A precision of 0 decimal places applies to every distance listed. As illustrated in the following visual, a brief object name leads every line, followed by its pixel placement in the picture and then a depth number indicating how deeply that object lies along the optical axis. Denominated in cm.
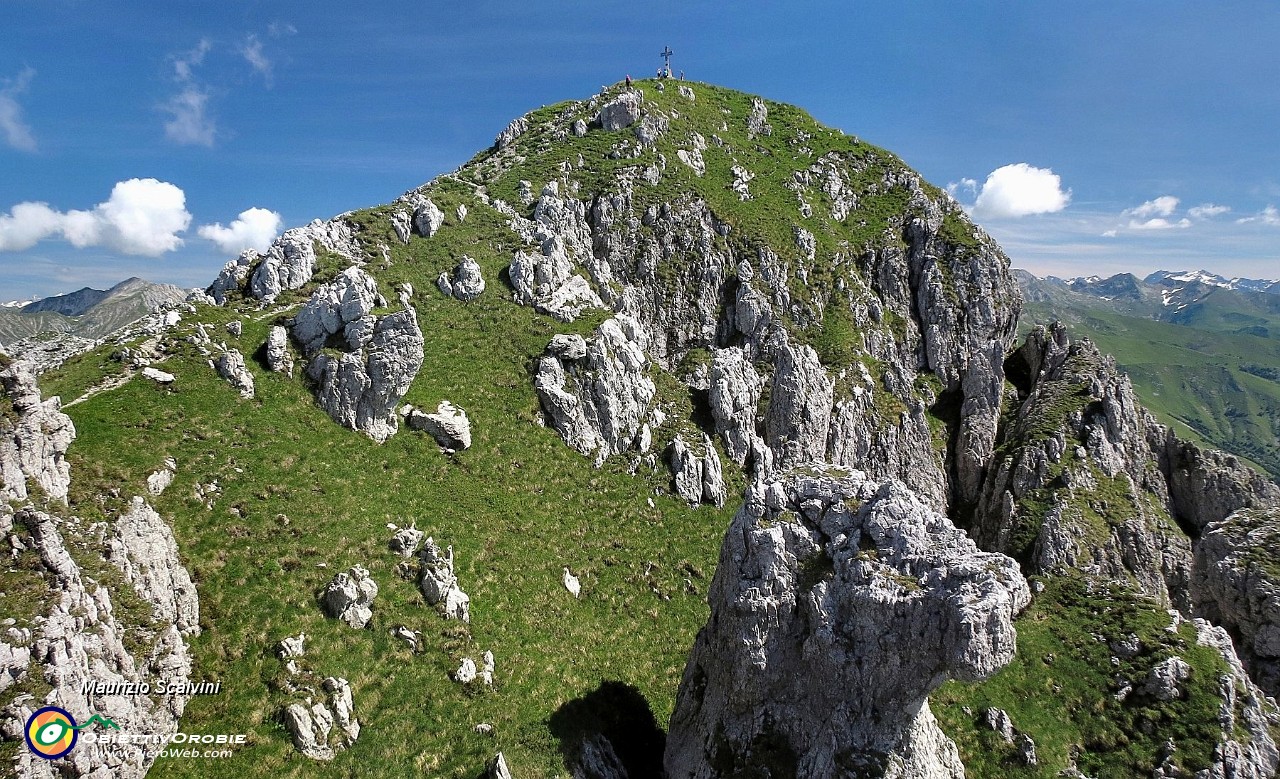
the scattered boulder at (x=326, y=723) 2142
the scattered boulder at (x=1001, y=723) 2864
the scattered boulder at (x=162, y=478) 2611
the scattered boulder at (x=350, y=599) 2581
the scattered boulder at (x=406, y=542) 3005
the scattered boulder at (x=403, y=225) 5456
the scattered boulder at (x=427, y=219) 5622
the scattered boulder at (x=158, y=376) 3166
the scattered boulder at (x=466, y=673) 2614
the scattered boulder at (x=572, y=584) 3522
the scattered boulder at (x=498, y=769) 2216
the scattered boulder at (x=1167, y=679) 2848
